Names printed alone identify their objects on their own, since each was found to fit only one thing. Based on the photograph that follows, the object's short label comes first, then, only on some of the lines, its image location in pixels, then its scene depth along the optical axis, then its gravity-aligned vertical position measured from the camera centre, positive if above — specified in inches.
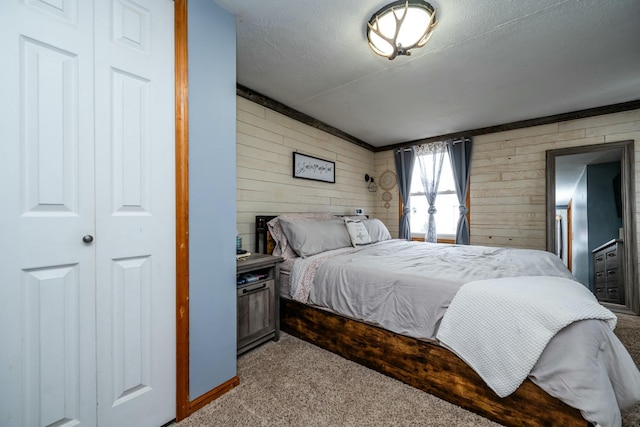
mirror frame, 119.6 -6.3
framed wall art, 134.8 +25.6
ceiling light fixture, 65.1 +49.7
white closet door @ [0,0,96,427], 38.4 +0.2
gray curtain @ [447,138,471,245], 161.9 +22.7
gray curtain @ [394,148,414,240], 184.2 +19.0
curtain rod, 162.1 +46.2
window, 172.7 +4.7
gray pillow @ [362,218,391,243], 135.8 -9.0
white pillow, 122.0 -9.0
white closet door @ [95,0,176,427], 46.9 +0.7
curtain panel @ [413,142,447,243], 174.4 +27.6
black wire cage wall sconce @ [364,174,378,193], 194.1 +22.5
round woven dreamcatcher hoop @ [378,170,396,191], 193.8 +25.1
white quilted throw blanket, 48.6 -21.9
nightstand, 80.0 -27.9
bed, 46.4 -26.0
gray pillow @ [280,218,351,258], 99.9 -9.1
